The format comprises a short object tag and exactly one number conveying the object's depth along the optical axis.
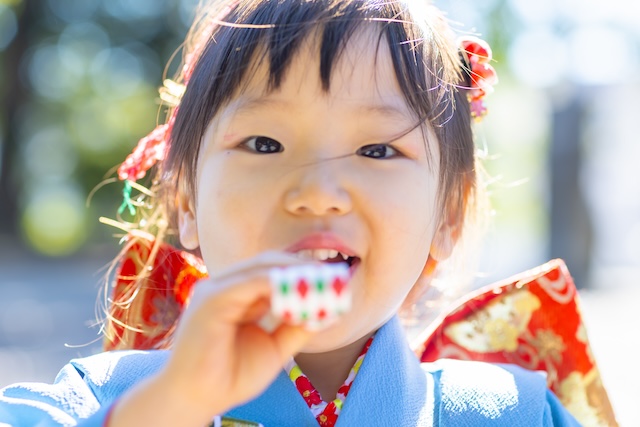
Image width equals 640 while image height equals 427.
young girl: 0.52
